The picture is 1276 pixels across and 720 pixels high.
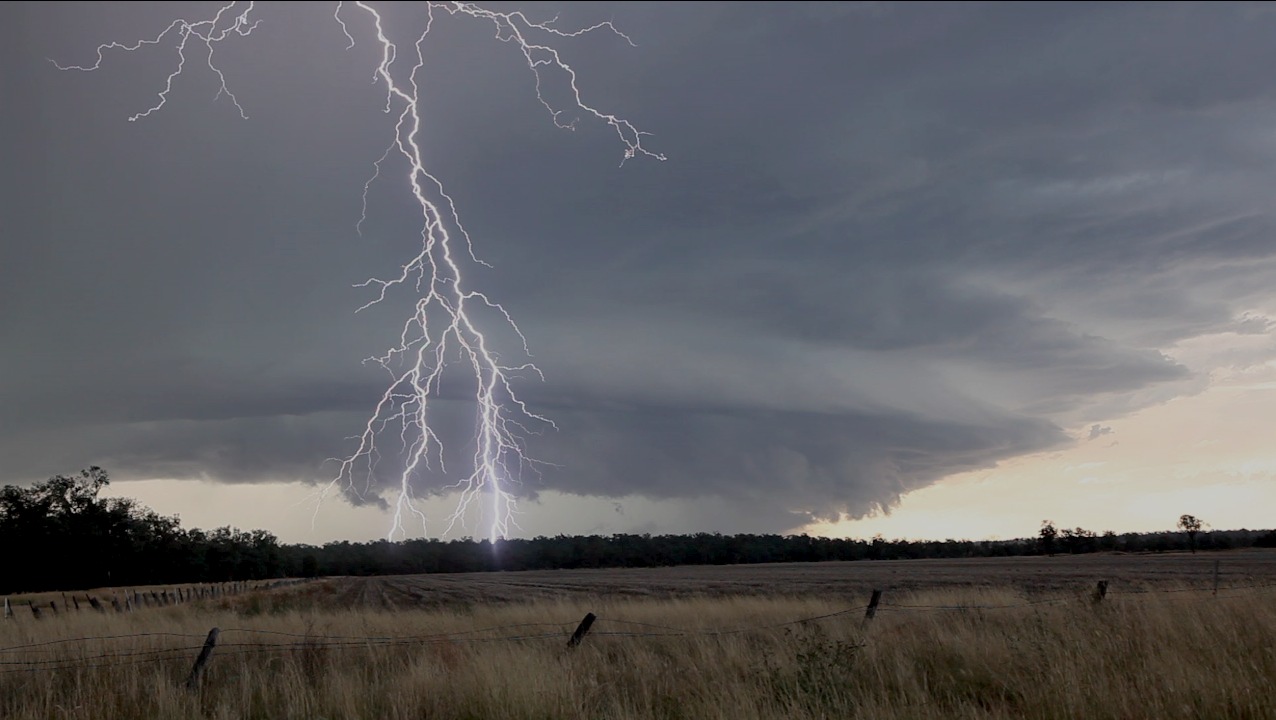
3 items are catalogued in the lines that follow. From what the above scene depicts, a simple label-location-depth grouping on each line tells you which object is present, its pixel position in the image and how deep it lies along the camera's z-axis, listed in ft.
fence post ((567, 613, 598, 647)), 37.04
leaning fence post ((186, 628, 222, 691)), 30.66
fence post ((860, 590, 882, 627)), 41.61
